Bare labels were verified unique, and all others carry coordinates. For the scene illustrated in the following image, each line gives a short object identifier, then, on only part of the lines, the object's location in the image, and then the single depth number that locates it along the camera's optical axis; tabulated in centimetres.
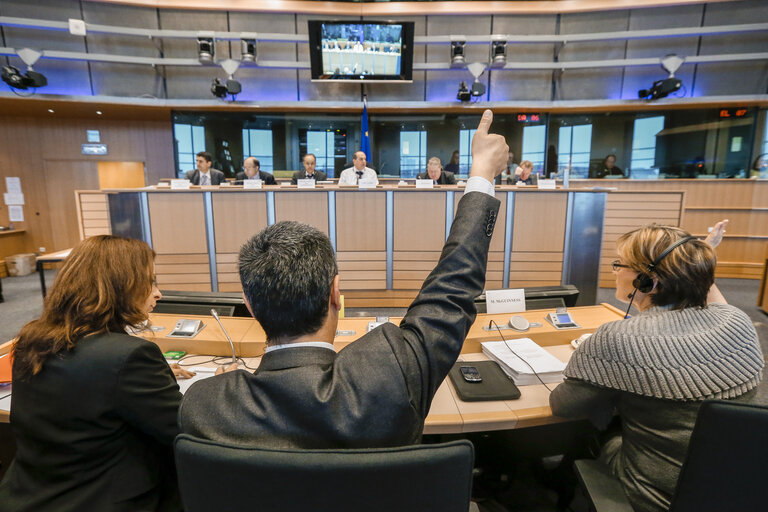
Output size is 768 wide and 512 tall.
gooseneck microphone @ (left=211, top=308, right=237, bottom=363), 156
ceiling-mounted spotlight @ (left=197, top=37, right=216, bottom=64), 574
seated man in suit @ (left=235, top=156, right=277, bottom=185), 540
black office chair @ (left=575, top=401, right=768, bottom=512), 70
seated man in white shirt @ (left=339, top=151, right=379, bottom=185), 538
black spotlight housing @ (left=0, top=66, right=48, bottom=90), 509
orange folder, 136
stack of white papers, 136
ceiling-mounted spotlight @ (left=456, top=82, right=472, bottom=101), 593
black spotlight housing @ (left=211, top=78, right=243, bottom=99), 568
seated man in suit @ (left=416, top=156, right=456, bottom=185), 523
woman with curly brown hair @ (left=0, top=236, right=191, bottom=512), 89
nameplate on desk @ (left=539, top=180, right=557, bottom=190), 411
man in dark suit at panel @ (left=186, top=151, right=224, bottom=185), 525
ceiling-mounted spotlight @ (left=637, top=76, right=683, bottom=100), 538
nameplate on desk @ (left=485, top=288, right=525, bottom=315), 179
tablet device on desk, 124
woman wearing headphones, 92
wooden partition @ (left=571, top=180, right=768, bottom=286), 562
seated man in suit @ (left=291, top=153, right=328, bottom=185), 555
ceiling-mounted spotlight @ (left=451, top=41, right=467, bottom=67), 596
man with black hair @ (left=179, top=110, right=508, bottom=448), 60
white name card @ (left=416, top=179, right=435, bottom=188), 426
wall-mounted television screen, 589
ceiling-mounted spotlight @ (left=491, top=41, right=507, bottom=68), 581
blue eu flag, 630
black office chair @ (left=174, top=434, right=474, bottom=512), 51
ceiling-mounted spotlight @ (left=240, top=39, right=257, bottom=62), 591
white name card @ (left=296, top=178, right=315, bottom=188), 429
